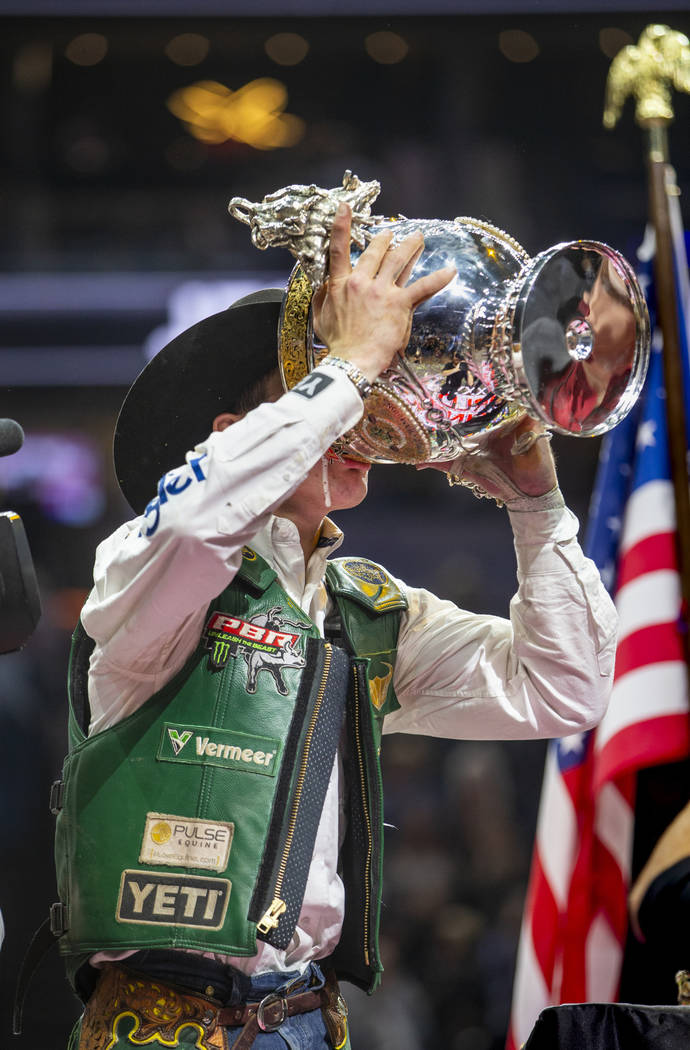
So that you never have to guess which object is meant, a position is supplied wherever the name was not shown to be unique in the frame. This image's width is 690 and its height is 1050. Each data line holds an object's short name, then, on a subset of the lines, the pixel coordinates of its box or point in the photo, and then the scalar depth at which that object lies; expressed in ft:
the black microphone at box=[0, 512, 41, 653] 18.55
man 18.38
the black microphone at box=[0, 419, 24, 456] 18.68
